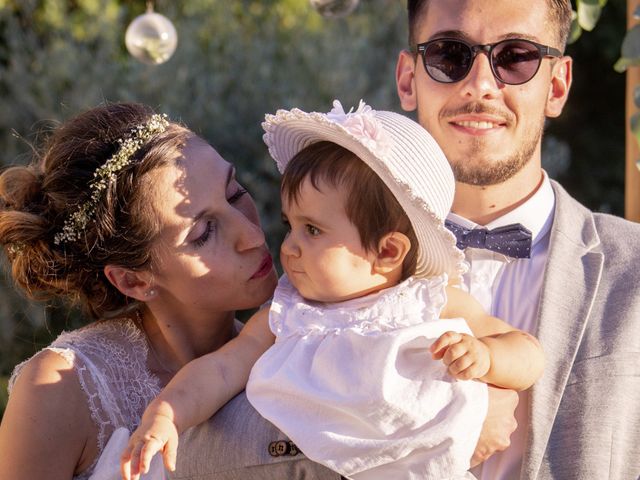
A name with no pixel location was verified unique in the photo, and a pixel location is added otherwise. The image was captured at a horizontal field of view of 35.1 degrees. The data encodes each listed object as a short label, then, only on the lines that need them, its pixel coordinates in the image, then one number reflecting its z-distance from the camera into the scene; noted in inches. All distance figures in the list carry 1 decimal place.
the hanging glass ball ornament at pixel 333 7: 186.5
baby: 101.7
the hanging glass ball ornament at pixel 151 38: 209.3
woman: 120.3
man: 116.6
